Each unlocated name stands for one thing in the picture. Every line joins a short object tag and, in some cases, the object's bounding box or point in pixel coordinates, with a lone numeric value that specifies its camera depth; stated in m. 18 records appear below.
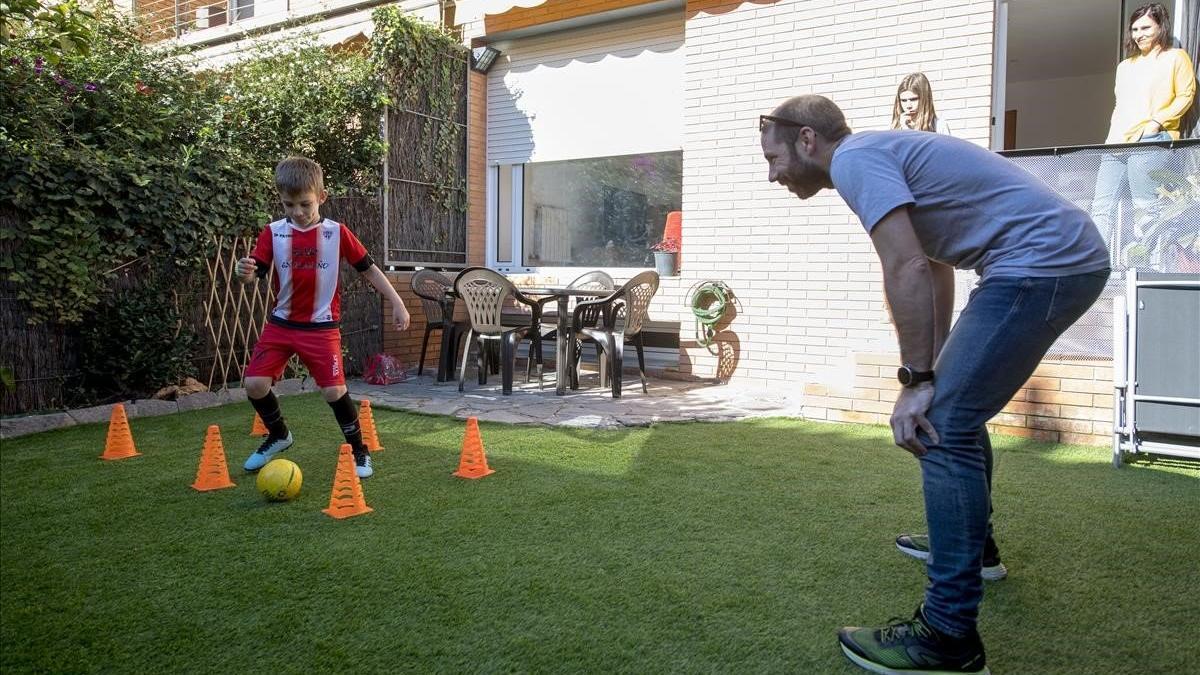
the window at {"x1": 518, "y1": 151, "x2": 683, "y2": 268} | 8.62
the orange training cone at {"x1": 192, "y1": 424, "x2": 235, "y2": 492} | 3.76
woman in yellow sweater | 4.93
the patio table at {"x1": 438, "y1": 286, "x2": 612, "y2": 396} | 6.69
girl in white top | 5.86
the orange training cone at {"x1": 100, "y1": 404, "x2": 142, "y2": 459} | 4.41
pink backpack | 7.51
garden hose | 7.47
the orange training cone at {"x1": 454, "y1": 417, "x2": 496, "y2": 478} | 3.99
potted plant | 8.18
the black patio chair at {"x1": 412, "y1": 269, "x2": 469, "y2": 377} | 7.46
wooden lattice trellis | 6.62
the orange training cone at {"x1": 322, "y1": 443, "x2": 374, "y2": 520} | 3.32
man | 1.90
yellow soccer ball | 3.46
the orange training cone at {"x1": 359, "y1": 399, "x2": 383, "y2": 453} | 4.59
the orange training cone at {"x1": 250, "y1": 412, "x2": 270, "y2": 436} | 5.05
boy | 3.93
